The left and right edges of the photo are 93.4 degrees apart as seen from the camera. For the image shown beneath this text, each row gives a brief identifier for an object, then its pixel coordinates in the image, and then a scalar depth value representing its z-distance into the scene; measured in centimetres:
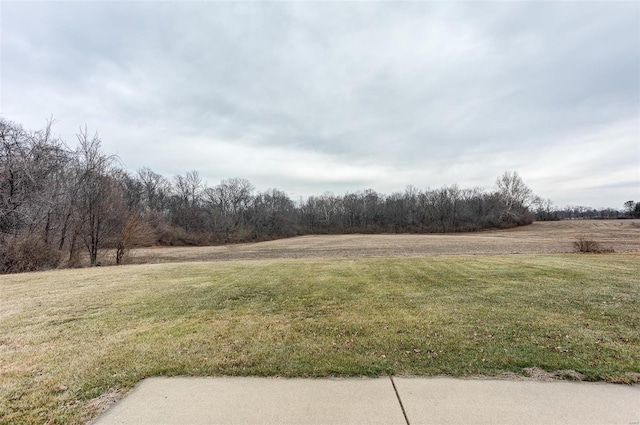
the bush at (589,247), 1758
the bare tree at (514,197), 6844
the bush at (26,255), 1499
